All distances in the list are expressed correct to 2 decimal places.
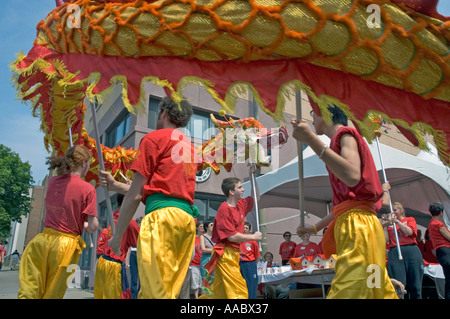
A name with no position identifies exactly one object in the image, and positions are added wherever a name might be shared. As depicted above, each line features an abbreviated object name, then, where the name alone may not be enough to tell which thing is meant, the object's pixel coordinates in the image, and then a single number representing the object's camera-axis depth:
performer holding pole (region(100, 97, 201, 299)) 1.98
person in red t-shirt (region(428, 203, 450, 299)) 4.95
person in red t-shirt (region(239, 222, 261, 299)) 4.75
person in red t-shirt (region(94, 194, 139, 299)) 4.43
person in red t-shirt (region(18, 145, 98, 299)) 3.04
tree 27.69
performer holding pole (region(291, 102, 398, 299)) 1.96
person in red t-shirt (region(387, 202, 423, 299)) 5.18
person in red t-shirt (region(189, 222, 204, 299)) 6.83
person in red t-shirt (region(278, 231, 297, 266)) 8.25
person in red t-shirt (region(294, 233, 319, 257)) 7.31
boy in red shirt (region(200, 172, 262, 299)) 4.09
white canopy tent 7.10
